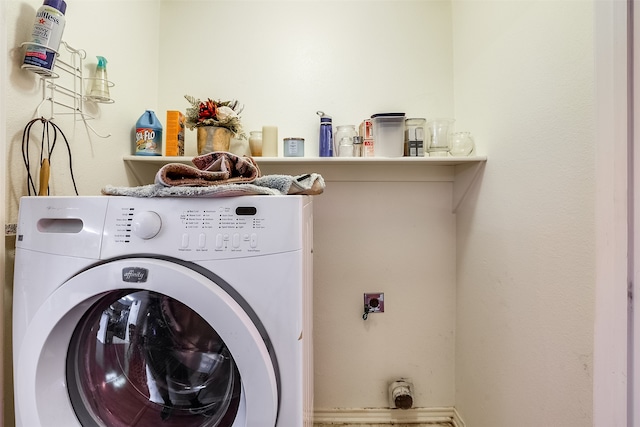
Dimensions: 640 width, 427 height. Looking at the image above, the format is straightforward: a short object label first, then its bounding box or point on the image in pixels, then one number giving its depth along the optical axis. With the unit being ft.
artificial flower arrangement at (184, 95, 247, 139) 3.92
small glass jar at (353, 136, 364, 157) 4.17
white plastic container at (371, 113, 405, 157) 3.93
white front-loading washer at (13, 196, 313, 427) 1.94
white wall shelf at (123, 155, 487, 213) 4.14
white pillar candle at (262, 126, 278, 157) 4.13
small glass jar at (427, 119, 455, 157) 4.07
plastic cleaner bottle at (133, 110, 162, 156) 3.85
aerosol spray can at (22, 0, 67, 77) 2.39
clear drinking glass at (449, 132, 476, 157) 3.87
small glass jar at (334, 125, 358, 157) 4.18
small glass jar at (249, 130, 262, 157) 4.25
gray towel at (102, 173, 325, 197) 2.10
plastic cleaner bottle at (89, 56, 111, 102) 3.16
